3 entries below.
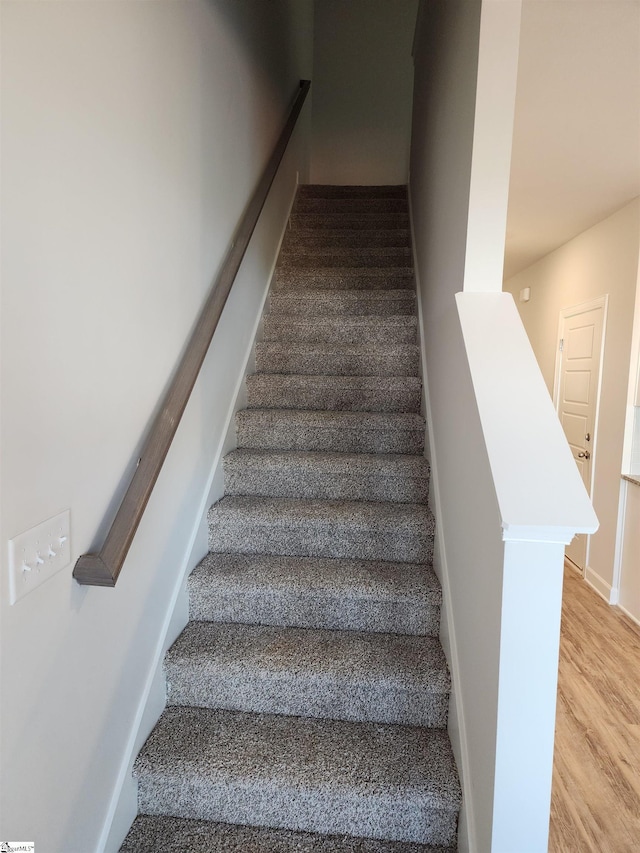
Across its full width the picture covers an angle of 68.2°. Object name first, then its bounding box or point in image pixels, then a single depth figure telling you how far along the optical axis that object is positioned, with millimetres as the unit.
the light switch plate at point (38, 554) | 820
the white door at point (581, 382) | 3525
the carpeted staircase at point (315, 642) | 1205
